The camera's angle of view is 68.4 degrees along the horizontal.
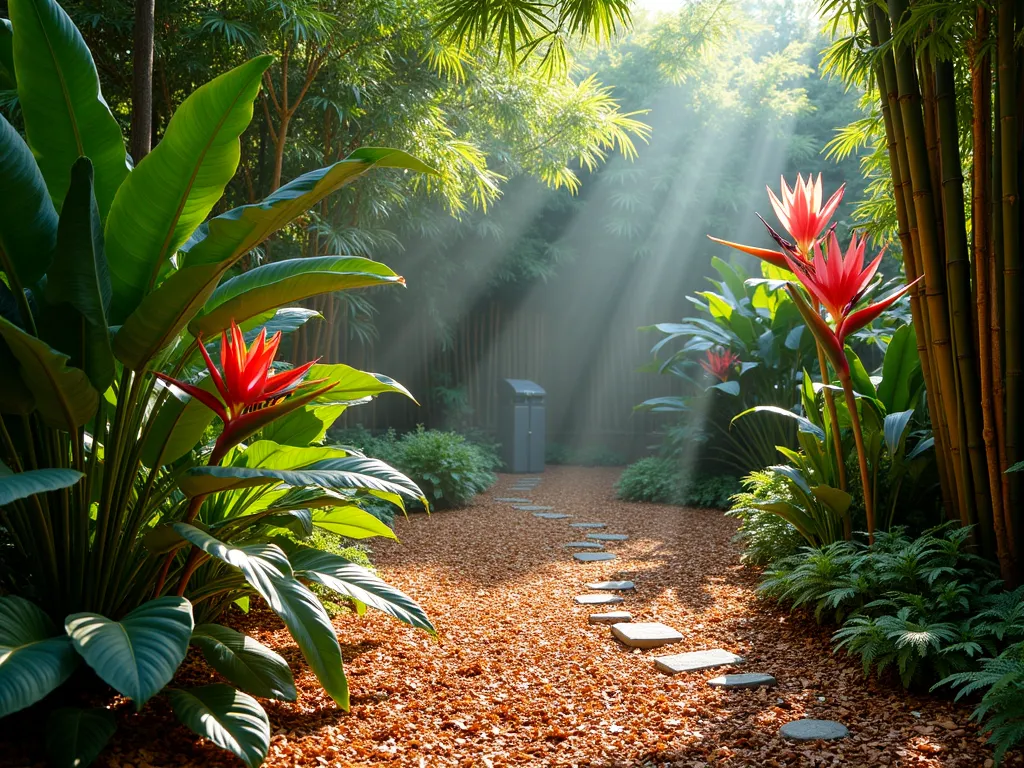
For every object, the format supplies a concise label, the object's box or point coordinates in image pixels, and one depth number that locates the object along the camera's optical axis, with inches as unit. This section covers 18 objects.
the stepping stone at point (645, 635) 88.3
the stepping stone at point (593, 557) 138.7
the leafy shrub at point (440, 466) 203.6
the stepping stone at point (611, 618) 98.2
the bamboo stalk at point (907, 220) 88.0
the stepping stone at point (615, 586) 116.6
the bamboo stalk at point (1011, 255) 77.5
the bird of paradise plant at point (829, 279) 84.8
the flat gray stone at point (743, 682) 74.2
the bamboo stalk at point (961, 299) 83.0
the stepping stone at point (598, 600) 108.2
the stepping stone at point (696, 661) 79.4
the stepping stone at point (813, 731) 61.4
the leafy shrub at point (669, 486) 197.9
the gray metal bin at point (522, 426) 301.1
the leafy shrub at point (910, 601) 67.2
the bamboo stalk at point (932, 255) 85.0
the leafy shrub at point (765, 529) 111.4
